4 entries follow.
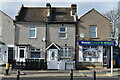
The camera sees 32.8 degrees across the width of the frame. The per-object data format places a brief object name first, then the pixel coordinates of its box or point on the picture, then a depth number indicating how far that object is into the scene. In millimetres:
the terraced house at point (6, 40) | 26719
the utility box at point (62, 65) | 22422
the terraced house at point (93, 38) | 24997
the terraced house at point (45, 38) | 24906
